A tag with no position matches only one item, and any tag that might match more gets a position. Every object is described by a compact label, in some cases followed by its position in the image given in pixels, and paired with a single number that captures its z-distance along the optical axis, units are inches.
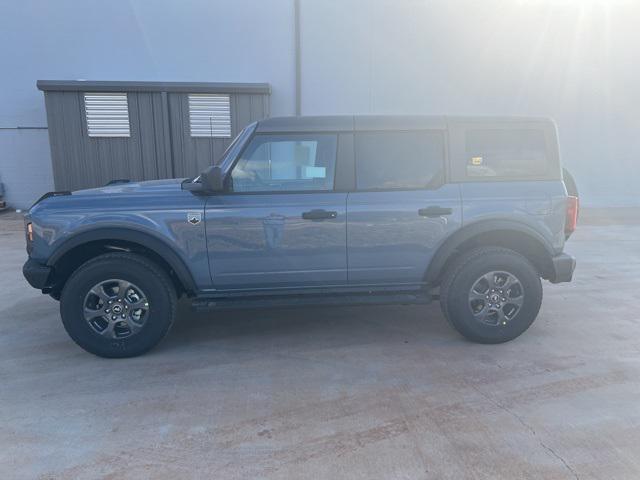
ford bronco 145.6
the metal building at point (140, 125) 379.2
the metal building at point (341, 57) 417.7
